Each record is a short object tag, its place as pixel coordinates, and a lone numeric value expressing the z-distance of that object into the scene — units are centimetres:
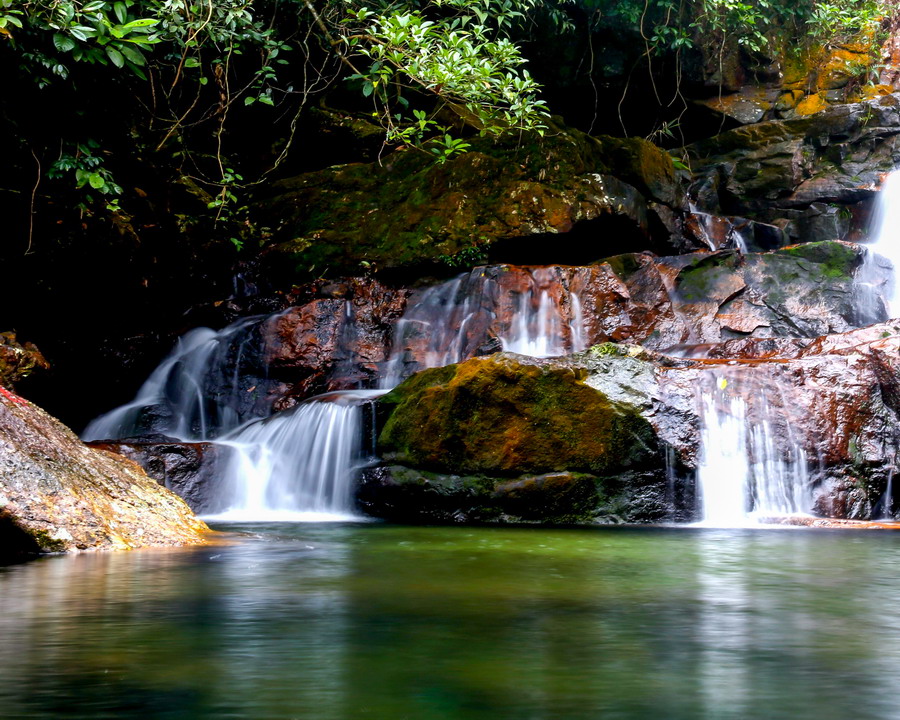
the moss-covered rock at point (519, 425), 770
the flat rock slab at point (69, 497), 488
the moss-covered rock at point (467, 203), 1220
